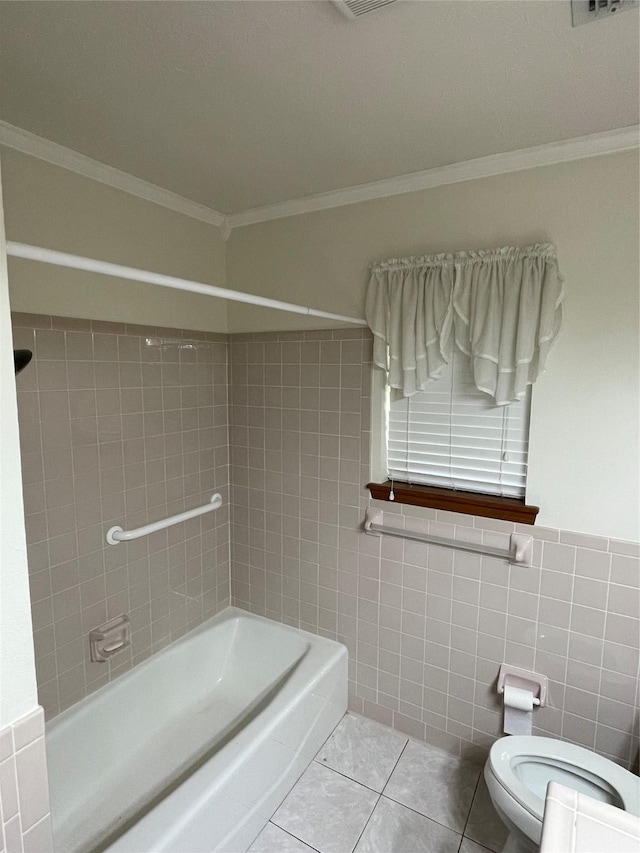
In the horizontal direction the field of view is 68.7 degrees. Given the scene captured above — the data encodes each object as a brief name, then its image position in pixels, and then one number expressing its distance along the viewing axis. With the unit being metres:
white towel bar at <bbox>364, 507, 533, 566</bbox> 1.75
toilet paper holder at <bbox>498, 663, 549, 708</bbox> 1.76
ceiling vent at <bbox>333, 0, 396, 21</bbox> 0.97
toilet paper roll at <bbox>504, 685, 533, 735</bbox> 1.77
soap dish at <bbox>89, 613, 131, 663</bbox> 1.89
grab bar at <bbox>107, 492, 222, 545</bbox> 1.90
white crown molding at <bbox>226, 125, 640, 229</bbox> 1.52
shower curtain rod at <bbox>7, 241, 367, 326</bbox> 0.81
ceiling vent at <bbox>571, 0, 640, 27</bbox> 0.97
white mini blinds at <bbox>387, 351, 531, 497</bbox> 1.82
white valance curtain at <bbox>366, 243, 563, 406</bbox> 1.65
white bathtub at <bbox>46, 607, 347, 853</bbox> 1.47
